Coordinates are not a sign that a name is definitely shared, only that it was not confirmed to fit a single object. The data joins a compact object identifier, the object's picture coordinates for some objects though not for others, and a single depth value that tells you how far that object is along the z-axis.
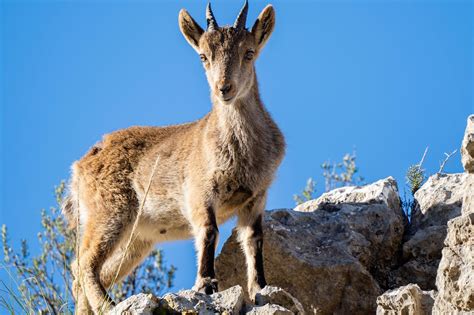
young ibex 18.37
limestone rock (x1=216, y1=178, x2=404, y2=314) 18.17
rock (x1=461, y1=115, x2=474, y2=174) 13.19
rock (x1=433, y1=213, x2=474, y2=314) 11.73
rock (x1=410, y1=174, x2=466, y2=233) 19.34
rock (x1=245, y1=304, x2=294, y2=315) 13.20
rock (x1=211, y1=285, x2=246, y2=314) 13.49
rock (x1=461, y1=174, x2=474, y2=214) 13.35
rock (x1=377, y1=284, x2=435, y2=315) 13.75
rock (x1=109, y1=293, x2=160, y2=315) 12.87
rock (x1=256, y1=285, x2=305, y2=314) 14.52
